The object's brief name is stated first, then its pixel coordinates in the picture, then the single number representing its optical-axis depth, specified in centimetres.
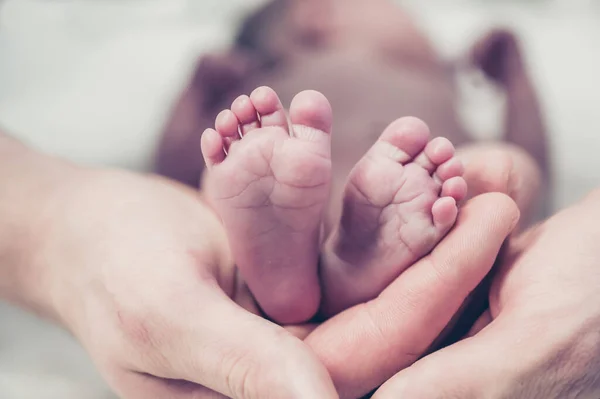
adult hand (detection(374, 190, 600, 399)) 31
